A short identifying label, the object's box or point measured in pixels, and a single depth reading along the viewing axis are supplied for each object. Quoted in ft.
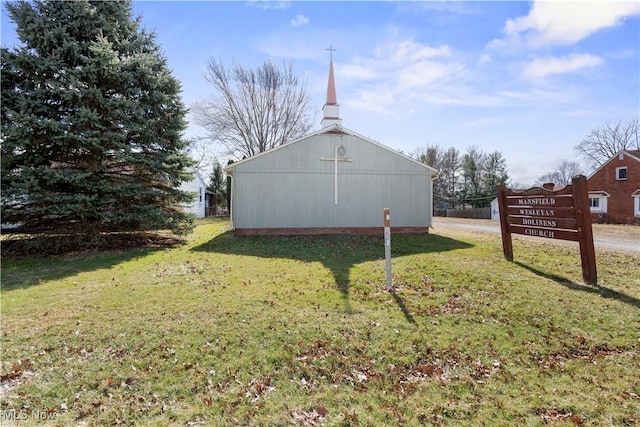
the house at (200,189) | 89.52
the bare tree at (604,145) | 130.00
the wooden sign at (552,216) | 20.97
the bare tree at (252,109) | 99.35
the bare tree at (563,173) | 180.14
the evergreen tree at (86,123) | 31.14
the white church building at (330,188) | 45.11
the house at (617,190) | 78.48
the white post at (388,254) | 19.98
